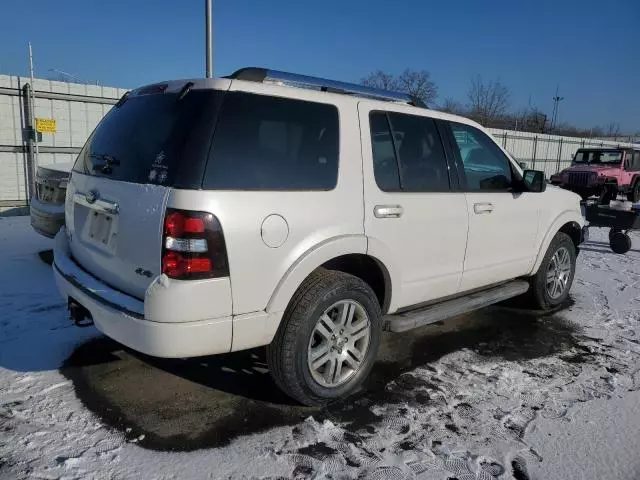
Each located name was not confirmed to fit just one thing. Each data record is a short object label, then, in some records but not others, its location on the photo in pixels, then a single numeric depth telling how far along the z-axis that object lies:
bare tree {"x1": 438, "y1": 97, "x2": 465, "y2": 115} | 40.36
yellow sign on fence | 9.95
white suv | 2.60
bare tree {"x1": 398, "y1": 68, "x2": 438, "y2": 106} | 41.88
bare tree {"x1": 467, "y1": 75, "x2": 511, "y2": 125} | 41.59
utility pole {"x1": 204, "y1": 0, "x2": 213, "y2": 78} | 10.40
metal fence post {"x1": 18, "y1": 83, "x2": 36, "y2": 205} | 9.86
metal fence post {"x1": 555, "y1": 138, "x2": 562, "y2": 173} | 25.91
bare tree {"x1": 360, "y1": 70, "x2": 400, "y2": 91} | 42.04
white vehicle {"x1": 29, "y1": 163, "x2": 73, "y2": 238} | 5.60
